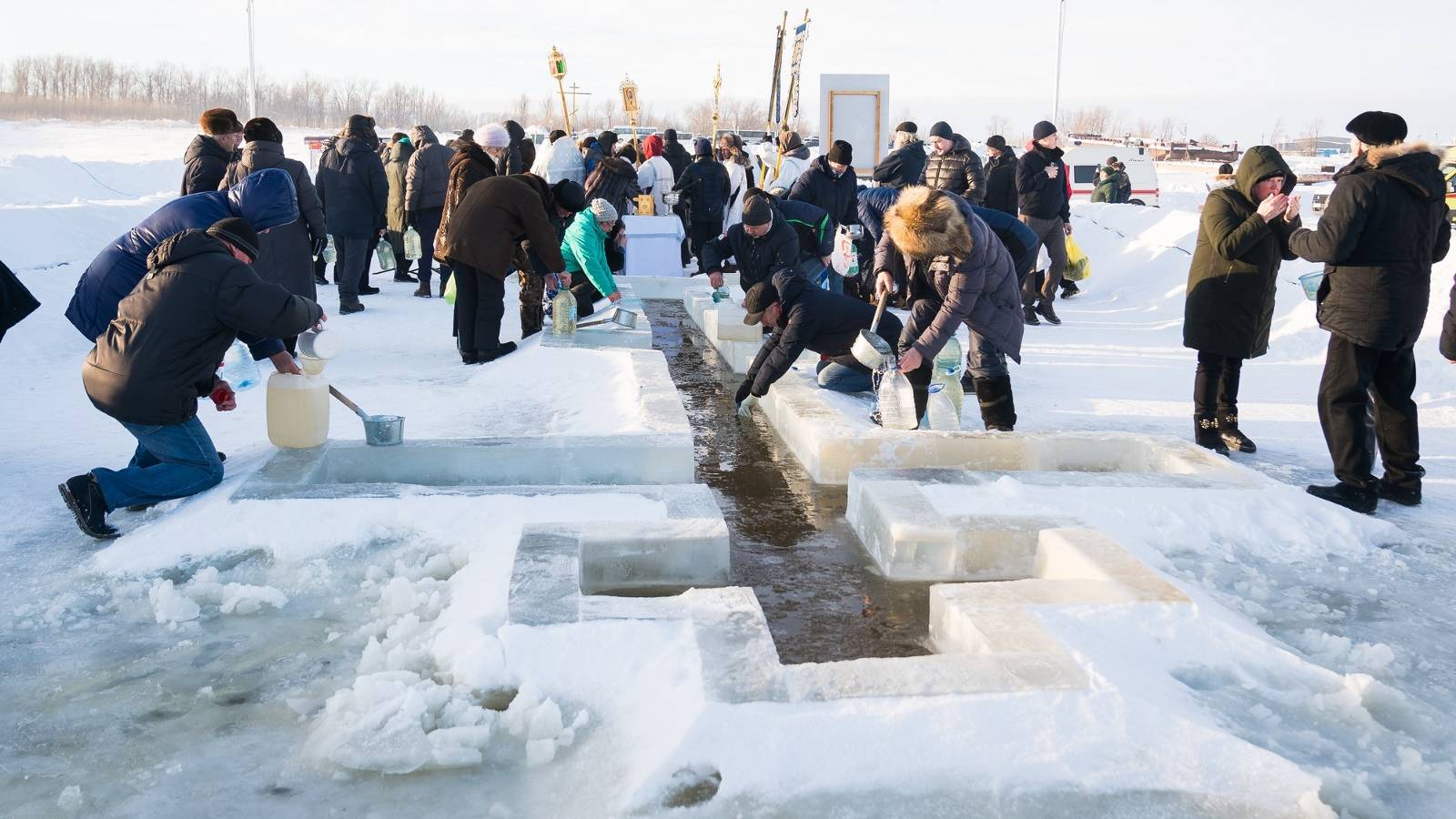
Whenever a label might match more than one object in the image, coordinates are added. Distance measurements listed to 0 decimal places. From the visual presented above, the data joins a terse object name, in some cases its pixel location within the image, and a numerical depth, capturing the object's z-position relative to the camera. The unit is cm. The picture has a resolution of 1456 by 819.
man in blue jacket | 512
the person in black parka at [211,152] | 716
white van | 2552
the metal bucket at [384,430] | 519
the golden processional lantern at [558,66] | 1588
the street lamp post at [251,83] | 3025
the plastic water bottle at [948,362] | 650
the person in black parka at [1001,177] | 1056
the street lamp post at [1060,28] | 3186
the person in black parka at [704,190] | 1271
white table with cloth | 1353
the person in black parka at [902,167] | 1018
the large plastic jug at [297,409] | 515
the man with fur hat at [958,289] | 557
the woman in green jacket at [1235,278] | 603
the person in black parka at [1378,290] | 505
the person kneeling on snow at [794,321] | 630
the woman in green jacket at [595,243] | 891
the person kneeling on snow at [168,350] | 446
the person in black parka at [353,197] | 1046
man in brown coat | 784
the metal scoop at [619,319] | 893
